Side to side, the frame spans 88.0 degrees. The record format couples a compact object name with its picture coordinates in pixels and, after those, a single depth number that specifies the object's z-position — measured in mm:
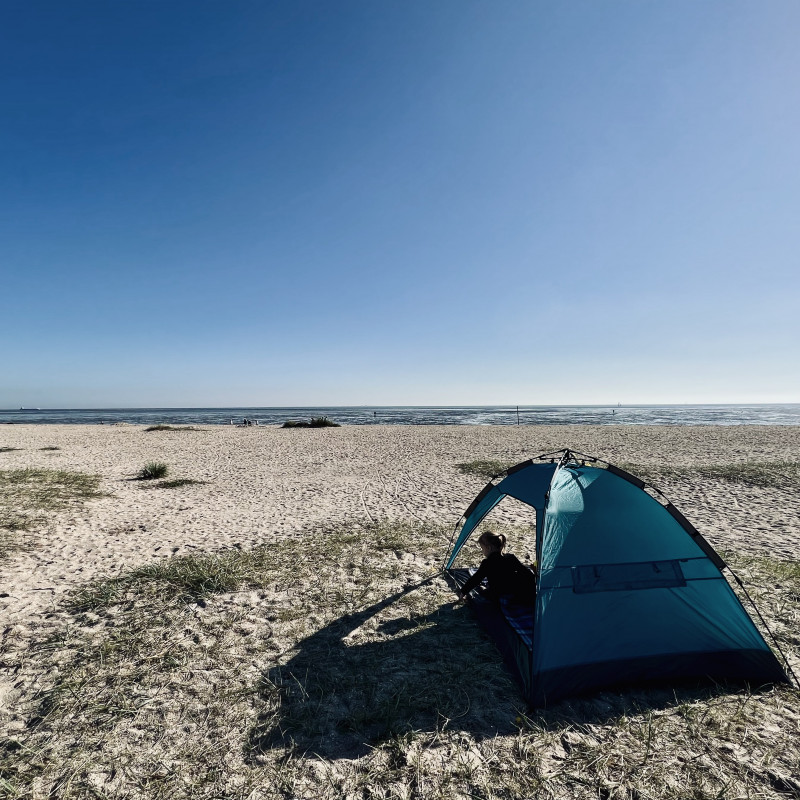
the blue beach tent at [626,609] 4137
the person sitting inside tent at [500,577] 5438
